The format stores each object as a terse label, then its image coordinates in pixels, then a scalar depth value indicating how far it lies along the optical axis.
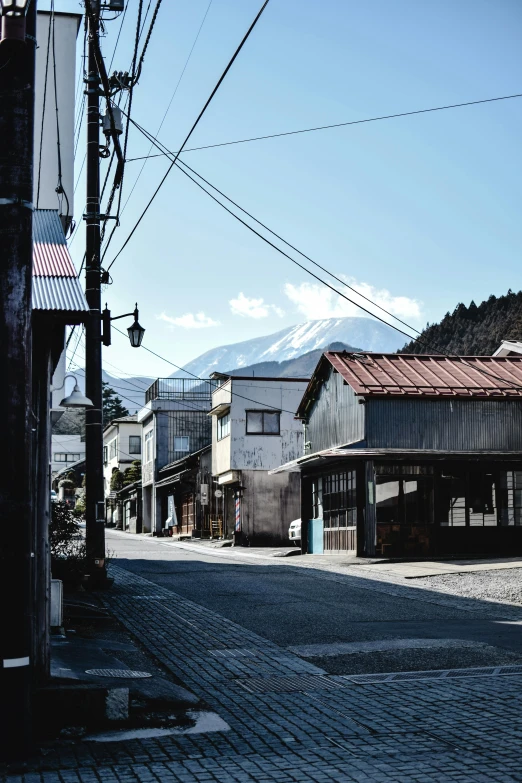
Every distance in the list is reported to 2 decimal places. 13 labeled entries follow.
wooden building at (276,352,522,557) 27.02
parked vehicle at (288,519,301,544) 35.25
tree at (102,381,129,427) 113.24
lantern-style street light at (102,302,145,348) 18.72
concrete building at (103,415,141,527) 75.88
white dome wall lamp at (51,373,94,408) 11.02
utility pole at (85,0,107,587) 16.27
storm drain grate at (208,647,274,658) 9.83
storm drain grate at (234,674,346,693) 7.98
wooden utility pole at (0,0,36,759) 5.49
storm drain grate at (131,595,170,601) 15.61
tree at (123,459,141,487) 71.69
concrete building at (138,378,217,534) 59.66
